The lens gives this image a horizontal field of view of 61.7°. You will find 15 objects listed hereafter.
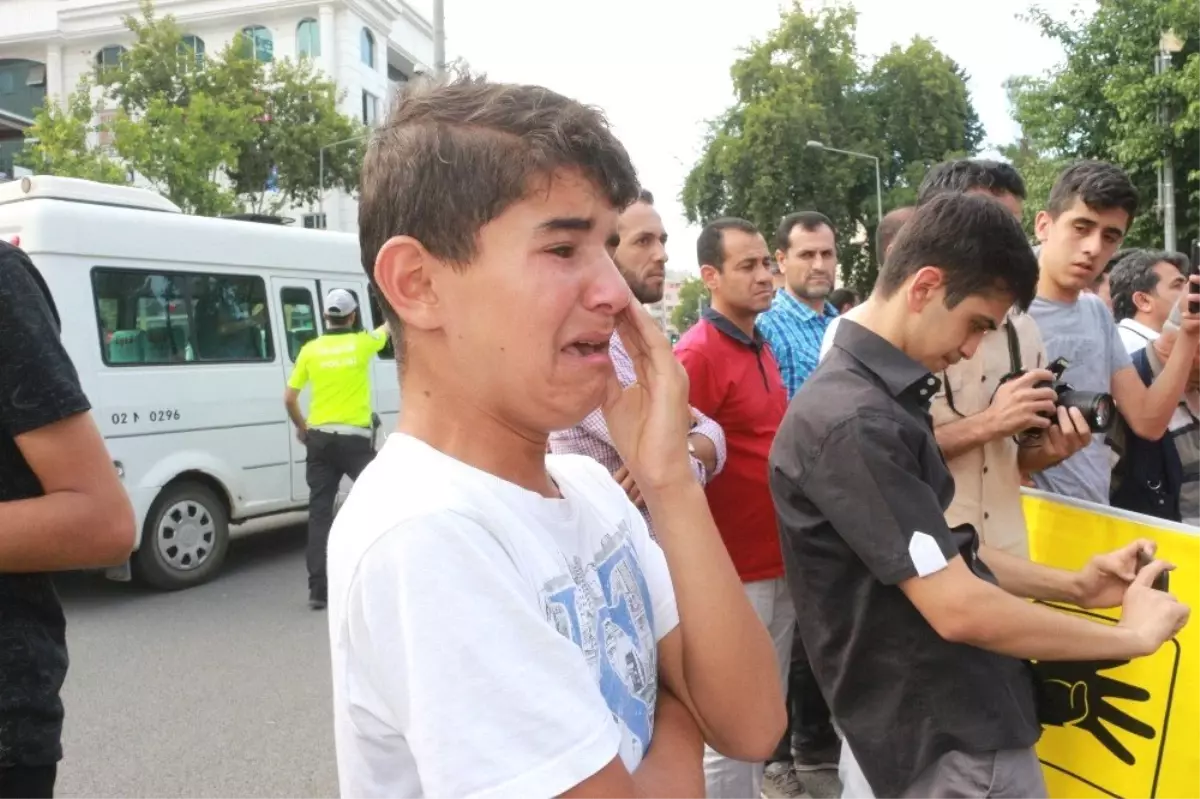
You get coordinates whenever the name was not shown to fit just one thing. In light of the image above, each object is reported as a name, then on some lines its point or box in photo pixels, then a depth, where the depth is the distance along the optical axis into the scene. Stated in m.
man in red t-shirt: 3.84
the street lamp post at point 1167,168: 15.76
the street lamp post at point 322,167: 26.44
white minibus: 6.56
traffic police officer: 6.92
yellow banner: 2.63
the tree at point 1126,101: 16.53
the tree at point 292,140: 26.06
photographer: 2.54
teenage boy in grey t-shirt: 3.52
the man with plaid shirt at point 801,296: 4.98
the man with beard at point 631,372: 3.09
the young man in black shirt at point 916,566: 1.94
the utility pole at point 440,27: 16.22
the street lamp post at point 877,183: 33.12
